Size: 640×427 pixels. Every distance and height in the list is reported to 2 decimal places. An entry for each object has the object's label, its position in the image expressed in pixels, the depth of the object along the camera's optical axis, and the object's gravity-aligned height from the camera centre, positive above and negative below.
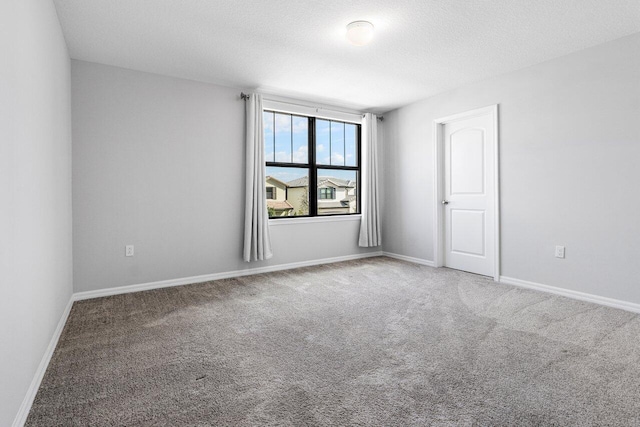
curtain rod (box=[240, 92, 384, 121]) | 4.26 +1.48
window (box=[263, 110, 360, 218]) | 4.73 +0.68
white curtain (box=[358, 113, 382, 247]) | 5.34 +0.43
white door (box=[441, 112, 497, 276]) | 4.09 +0.20
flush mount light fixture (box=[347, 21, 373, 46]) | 2.71 +1.44
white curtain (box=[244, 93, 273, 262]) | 4.24 +0.26
